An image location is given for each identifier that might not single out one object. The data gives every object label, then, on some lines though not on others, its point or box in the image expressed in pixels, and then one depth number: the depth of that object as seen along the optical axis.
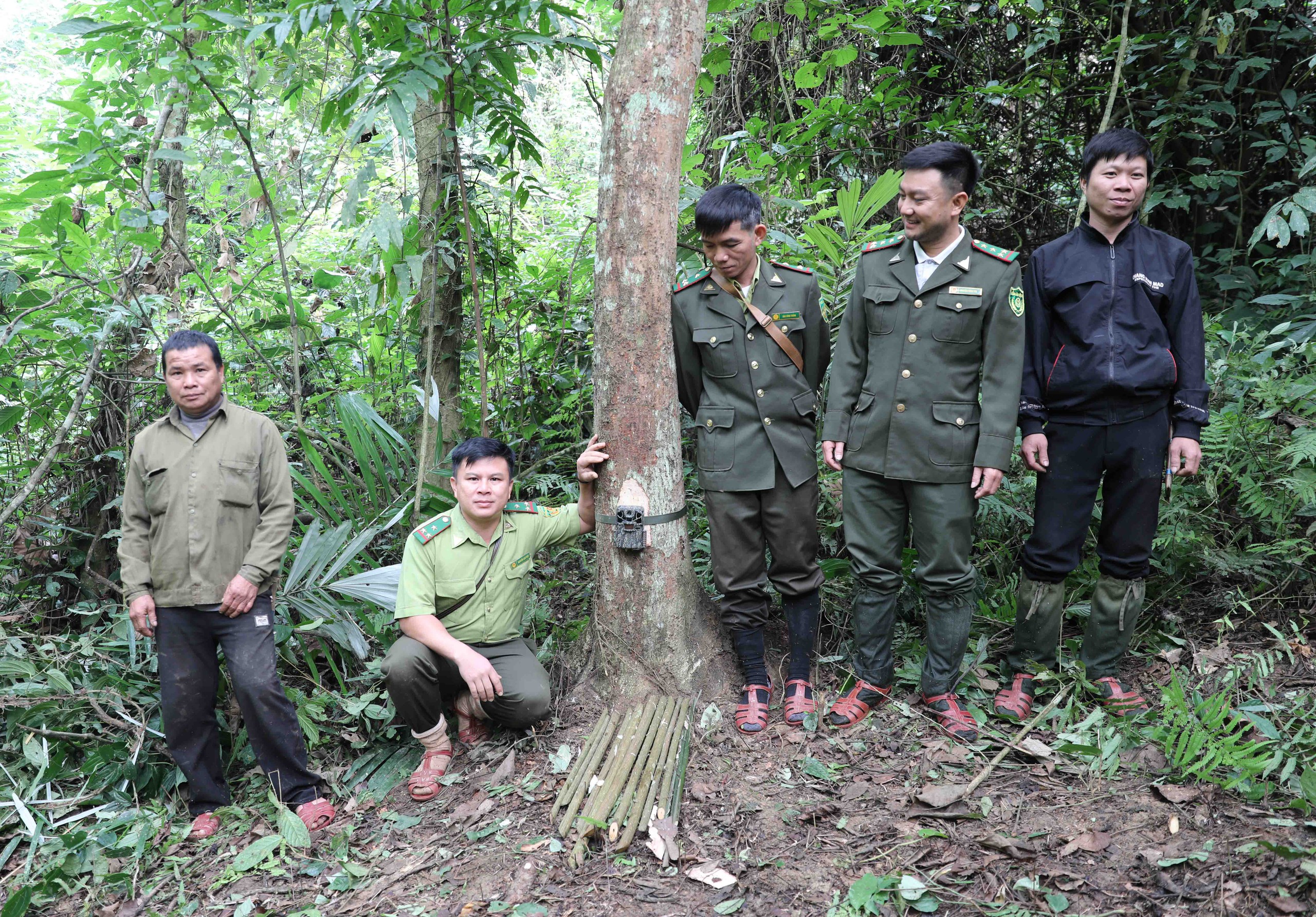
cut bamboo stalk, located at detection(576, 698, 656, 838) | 2.85
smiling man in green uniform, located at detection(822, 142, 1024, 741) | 3.28
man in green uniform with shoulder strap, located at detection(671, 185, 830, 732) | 3.45
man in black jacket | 3.27
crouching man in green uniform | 3.45
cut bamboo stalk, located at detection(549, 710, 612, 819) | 3.02
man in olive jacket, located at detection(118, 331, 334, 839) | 3.42
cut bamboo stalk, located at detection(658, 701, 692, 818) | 2.94
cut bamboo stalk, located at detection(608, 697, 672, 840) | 2.88
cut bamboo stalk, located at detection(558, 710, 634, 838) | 2.91
